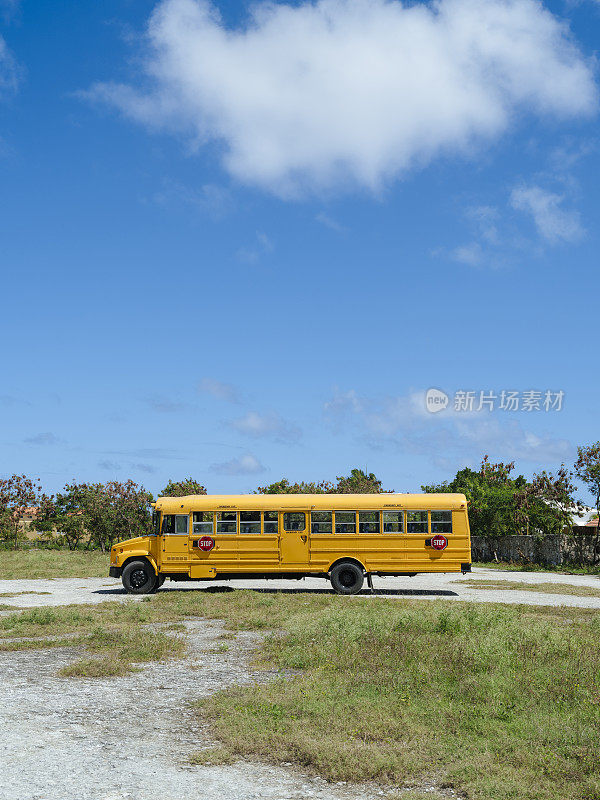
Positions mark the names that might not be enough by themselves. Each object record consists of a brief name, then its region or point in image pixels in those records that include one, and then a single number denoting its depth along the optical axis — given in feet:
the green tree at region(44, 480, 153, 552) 175.01
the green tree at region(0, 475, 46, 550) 180.86
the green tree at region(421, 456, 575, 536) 133.69
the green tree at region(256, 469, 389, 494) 201.77
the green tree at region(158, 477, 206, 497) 198.08
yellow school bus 72.49
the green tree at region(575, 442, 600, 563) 121.70
